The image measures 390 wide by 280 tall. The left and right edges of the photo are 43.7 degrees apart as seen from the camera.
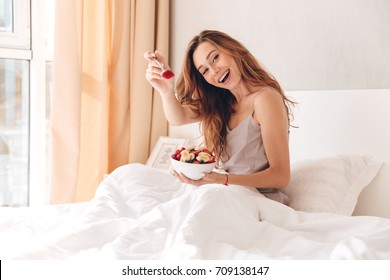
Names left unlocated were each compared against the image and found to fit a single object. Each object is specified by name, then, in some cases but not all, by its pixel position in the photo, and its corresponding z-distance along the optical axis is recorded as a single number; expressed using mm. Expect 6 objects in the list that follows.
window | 2693
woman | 1684
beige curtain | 2635
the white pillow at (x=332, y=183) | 1657
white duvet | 1130
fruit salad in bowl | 1540
